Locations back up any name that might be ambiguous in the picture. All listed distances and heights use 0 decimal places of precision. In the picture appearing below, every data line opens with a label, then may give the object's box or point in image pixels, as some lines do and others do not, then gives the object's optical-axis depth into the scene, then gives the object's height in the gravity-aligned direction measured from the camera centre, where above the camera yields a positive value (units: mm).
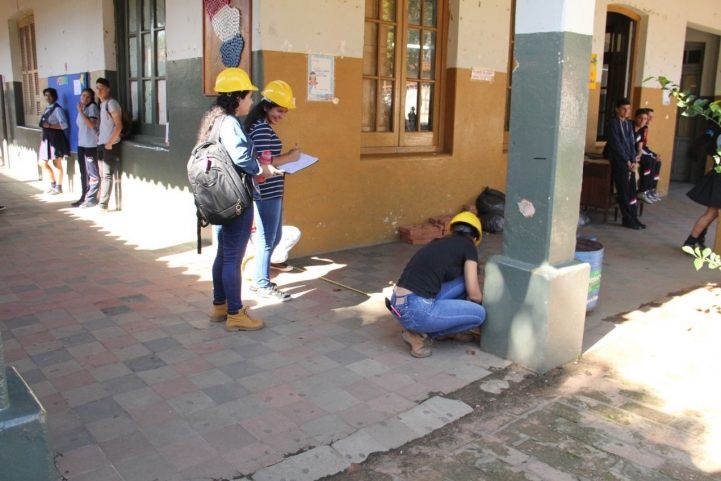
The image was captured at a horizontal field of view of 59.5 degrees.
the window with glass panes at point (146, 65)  8125 +648
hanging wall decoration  6082 +770
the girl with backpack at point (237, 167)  4227 -369
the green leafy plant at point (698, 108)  4020 +119
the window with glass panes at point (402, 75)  7297 +530
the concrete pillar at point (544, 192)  3816 -428
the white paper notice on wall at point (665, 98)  11315 +498
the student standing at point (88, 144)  9023 -456
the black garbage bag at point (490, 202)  8250 -1037
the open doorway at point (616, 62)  10734 +1063
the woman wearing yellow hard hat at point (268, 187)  4882 -560
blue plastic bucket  4741 -994
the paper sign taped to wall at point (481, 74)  8023 +598
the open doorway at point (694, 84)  13164 +888
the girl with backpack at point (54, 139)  9906 -437
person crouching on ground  4129 -1119
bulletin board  9677 +285
